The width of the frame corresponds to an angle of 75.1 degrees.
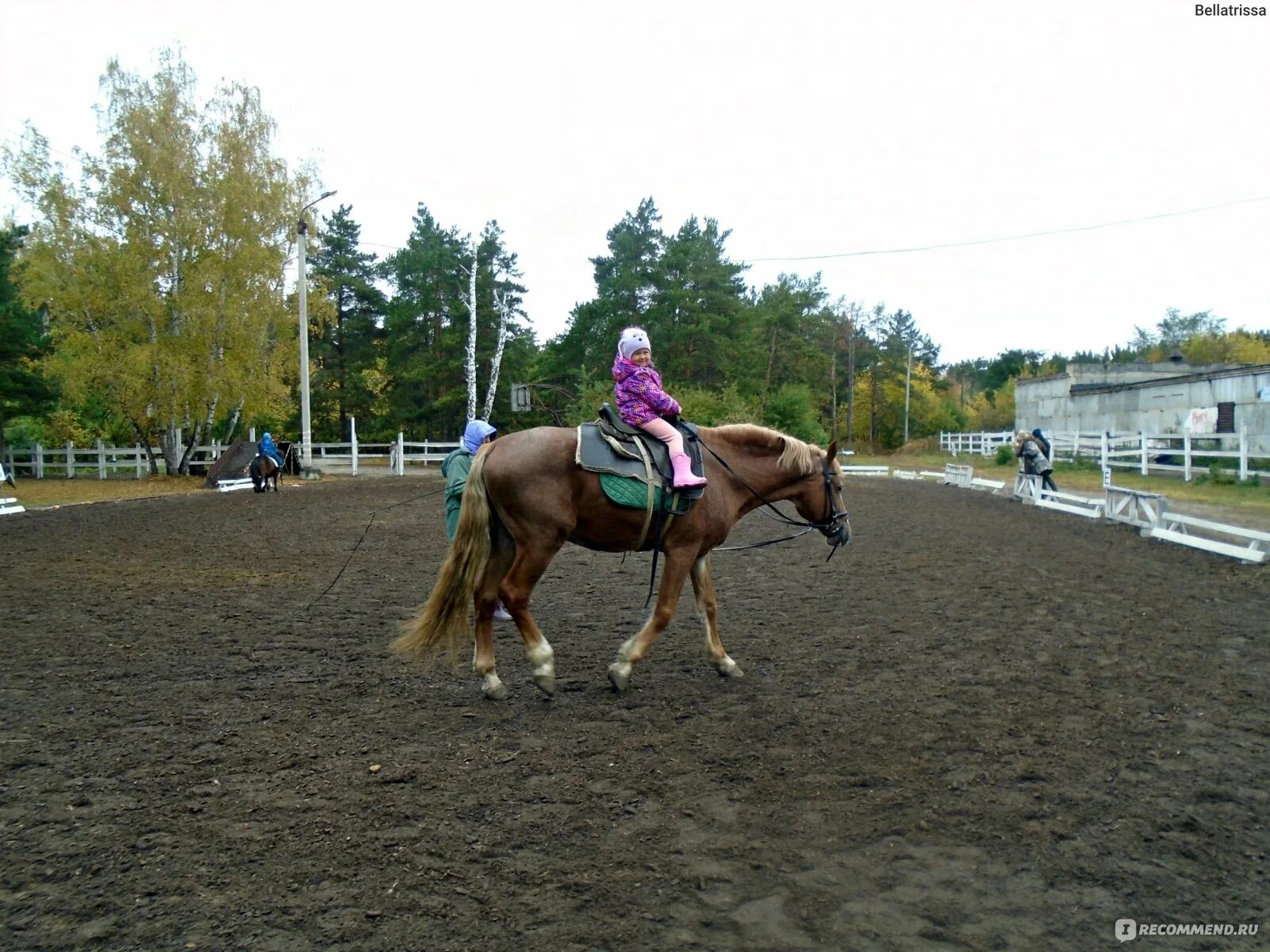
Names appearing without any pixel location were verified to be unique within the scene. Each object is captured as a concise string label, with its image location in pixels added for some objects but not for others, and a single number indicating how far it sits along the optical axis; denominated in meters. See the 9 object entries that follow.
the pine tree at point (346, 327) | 47.91
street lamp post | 27.45
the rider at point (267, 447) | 22.56
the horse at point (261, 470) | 22.47
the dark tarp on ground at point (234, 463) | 26.28
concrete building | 23.20
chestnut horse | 5.16
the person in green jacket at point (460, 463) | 6.67
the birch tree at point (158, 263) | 26.34
